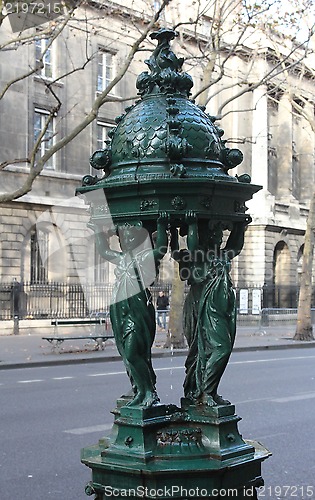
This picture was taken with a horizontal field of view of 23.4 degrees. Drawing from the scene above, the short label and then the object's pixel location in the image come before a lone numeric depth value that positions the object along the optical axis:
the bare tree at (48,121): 17.67
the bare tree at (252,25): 21.30
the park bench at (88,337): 20.95
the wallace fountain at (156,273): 3.81
